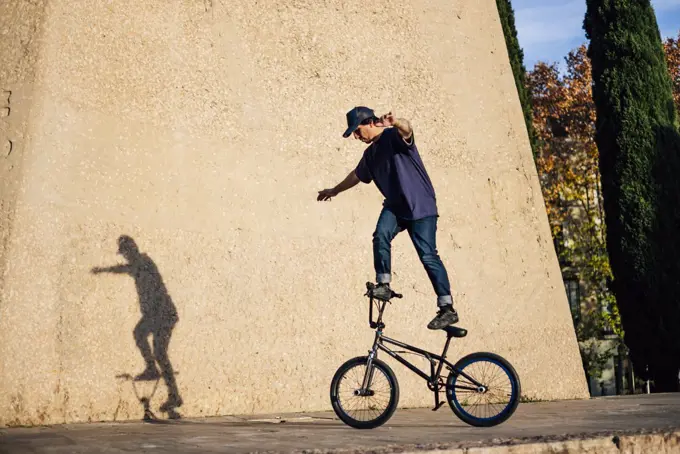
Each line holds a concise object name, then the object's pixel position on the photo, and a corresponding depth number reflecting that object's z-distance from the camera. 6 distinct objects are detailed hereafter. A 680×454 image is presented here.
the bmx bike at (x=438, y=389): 5.23
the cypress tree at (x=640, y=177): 15.04
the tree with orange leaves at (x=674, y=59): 25.52
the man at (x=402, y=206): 5.45
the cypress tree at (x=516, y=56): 17.06
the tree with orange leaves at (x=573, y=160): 25.11
